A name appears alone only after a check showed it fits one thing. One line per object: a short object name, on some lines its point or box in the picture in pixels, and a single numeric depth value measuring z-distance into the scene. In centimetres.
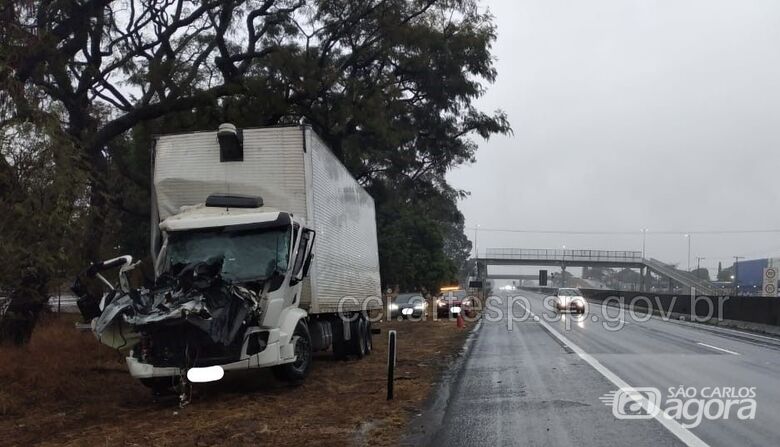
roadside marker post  975
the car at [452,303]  3294
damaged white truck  885
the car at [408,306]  3094
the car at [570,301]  3588
